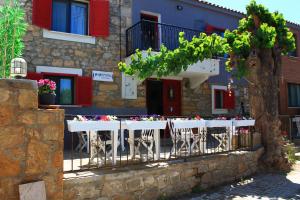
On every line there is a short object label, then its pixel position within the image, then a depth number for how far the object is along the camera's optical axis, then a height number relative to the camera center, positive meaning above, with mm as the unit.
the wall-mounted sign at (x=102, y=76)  9914 +1100
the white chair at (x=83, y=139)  7773 -665
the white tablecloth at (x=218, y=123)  6914 -249
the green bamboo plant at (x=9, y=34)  7320 +1760
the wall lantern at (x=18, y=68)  4219 +568
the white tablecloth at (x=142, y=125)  5539 -226
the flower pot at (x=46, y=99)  4447 +177
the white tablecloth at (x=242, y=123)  7647 -268
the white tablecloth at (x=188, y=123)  6243 -235
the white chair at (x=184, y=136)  6788 -532
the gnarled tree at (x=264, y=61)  8258 +1321
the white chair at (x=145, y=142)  6260 -592
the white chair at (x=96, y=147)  5635 -617
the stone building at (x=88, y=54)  9148 +1732
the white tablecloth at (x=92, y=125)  4824 -211
